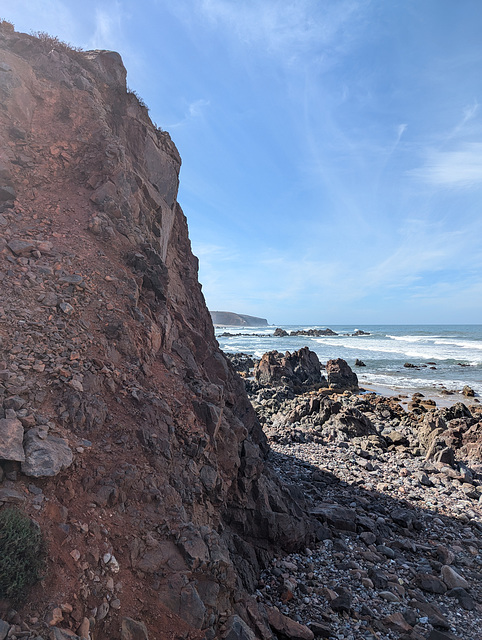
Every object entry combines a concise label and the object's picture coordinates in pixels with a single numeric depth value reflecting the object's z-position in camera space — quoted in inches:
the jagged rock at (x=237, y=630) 199.9
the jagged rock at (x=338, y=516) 424.2
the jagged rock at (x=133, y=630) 164.9
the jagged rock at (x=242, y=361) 2020.9
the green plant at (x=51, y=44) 419.5
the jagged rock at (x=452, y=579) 335.9
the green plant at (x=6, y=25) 416.8
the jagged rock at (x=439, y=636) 261.9
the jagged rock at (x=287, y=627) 251.6
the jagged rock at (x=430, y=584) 329.4
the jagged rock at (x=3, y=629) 127.1
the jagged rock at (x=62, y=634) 138.3
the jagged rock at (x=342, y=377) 1527.2
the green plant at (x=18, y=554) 140.7
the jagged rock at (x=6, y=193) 304.7
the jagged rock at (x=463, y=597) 310.5
